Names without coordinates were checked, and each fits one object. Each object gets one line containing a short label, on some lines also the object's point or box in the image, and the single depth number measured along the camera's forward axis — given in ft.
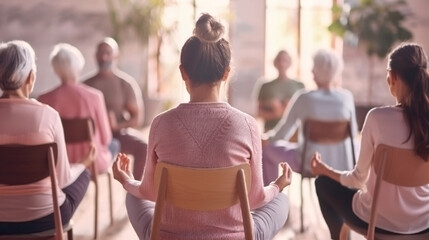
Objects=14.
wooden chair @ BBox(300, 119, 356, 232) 13.14
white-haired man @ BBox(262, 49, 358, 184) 13.80
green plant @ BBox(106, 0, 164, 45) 30.28
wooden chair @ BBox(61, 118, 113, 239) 12.68
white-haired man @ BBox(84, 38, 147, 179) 16.28
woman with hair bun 7.53
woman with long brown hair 8.93
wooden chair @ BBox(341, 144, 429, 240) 8.82
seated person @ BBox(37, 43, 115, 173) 13.92
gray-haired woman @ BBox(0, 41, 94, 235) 9.07
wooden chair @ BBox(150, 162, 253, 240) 7.30
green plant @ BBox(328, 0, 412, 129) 28.73
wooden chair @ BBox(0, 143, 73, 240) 8.78
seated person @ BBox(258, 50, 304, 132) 17.15
